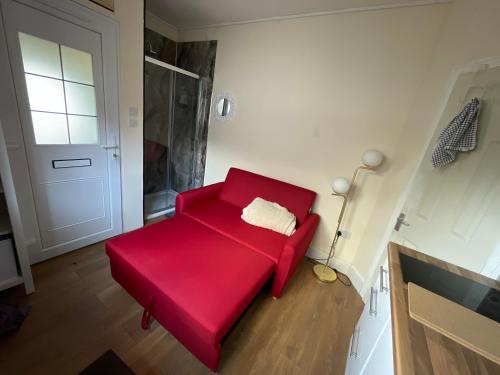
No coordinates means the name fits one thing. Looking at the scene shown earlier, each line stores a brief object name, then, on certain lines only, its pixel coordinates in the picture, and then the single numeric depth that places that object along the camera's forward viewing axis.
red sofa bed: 1.16
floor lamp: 1.76
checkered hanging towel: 1.16
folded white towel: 2.02
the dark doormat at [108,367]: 0.97
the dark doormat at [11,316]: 1.23
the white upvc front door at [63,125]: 1.38
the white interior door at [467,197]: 1.10
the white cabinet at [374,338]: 0.76
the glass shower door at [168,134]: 2.81
